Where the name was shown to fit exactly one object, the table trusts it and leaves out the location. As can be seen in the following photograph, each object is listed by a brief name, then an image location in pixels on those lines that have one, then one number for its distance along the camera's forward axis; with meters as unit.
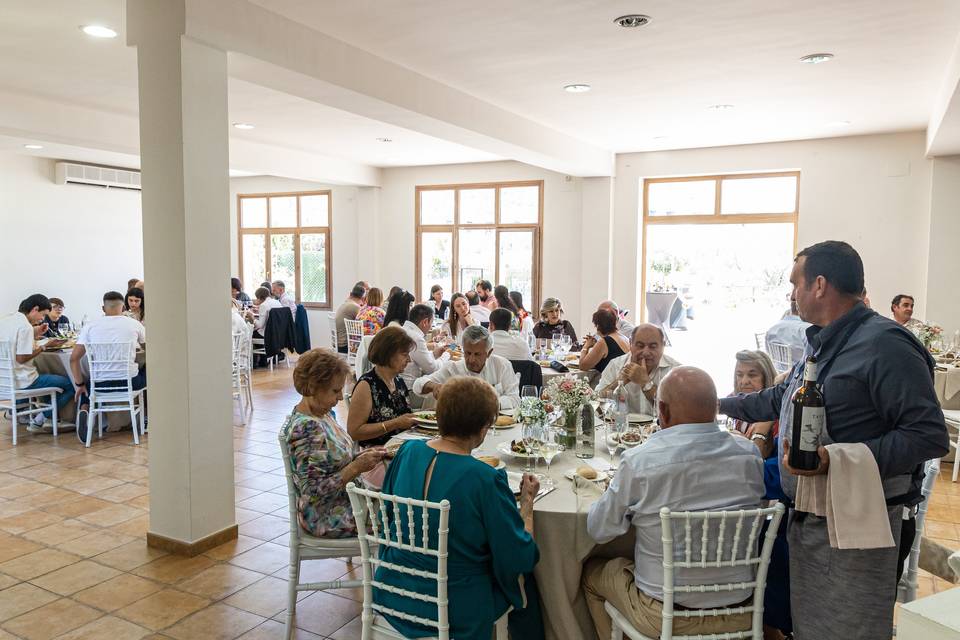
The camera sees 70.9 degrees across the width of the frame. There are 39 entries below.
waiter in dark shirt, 1.84
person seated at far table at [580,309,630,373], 5.13
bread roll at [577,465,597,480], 2.60
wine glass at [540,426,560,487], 2.78
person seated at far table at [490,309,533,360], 4.89
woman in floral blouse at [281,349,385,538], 2.70
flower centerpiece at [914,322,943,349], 5.93
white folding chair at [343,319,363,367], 8.30
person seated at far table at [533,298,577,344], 7.01
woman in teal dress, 2.05
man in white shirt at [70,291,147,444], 5.99
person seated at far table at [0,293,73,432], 6.04
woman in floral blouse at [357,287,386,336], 7.91
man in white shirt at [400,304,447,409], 4.71
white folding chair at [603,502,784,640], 2.02
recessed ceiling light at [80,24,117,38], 4.24
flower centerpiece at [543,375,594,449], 2.99
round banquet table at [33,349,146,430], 6.45
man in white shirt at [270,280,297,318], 10.64
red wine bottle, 1.81
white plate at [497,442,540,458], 2.82
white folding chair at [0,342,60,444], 6.04
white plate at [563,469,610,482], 2.59
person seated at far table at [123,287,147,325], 7.50
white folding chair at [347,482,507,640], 2.03
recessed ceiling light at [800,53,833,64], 4.68
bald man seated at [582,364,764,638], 2.09
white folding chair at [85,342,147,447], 5.96
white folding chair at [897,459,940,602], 2.57
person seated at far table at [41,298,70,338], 7.64
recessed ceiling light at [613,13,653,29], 3.94
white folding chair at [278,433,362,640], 2.75
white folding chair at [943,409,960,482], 5.03
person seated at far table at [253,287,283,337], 10.17
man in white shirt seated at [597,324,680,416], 3.59
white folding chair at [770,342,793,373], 6.03
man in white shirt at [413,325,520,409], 3.85
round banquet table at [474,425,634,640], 2.35
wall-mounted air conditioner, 10.25
